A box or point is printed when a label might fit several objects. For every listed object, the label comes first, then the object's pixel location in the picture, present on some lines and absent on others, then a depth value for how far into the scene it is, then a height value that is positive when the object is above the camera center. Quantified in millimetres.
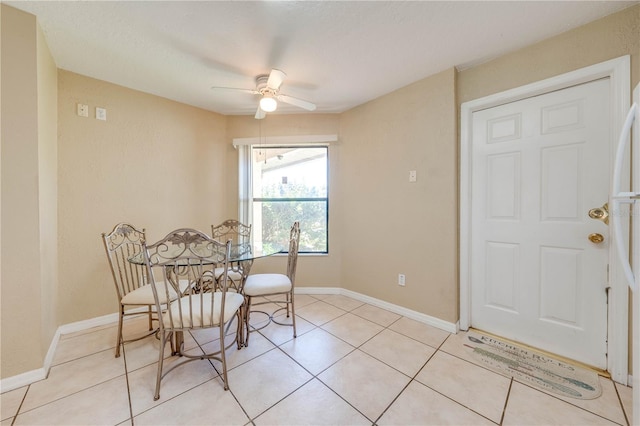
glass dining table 1812 -356
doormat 1490 -1095
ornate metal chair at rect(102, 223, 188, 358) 1839 -608
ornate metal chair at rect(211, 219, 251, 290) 2865 -265
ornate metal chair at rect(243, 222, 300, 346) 2039 -638
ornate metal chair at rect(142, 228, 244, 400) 1442 -622
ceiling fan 2010 +1059
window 3281 +240
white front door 1652 -77
